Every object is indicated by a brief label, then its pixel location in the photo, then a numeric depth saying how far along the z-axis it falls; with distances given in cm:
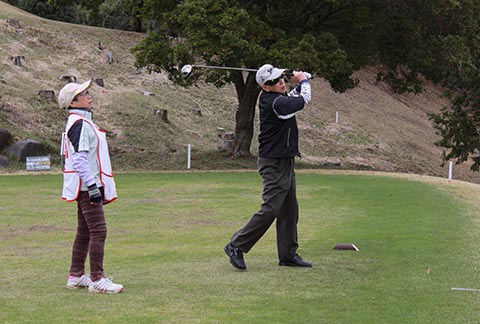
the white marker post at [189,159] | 3129
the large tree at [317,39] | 2980
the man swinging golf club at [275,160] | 998
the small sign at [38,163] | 2786
